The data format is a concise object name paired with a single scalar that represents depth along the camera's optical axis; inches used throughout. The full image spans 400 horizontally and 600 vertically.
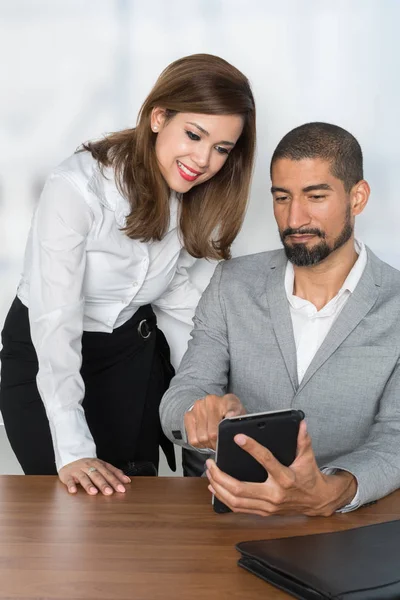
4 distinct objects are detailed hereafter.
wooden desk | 65.8
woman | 87.2
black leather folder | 64.0
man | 86.5
